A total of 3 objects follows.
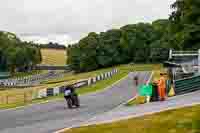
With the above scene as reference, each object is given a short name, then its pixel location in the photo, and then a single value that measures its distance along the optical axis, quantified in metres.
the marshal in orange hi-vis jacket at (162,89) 24.25
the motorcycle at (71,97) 26.25
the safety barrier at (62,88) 39.63
